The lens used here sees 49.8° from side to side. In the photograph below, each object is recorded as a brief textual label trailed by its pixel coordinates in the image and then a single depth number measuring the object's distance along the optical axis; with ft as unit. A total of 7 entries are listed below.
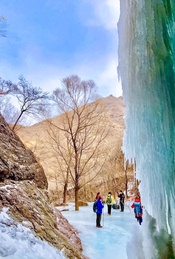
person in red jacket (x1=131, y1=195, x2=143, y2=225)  21.74
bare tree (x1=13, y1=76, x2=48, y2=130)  36.78
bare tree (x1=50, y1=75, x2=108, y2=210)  39.84
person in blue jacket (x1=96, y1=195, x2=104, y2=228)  23.52
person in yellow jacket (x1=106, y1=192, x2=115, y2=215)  31.02
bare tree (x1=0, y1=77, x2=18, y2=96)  35.34
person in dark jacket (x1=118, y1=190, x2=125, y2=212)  36.35
